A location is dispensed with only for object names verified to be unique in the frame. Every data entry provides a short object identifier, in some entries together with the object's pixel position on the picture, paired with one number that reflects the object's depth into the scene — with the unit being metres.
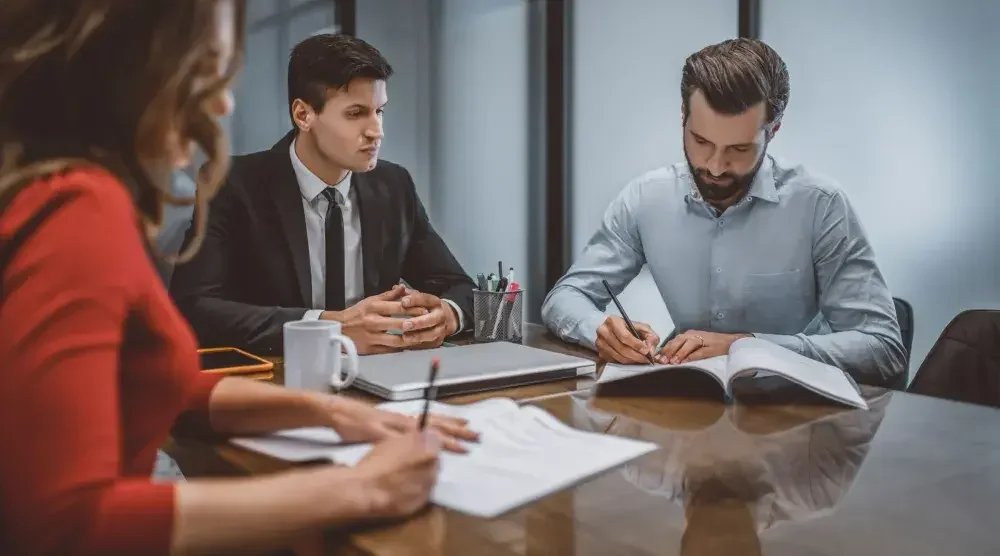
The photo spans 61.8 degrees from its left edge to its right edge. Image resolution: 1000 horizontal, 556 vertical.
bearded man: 1.85
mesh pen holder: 1.75
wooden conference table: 0.72
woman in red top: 0.59
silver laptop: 1.26
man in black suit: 2.12
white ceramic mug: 1.22
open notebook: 1.21
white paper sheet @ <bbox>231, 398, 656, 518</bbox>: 0.82
